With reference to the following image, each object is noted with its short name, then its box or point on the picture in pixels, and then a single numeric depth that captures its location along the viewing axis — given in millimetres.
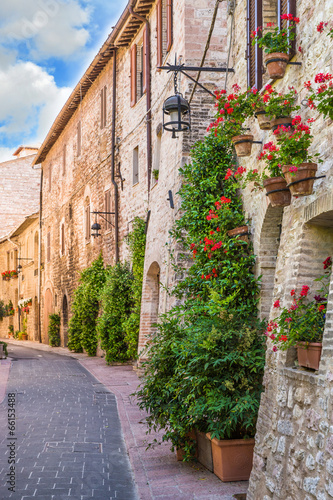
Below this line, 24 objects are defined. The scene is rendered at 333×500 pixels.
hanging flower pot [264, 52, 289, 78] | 5281
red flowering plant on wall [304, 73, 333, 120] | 4223
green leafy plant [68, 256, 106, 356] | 17266
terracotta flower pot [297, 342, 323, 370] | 4145
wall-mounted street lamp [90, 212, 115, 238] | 16458
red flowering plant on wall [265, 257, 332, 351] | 4371
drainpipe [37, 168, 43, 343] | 27547
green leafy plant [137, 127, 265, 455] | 5238
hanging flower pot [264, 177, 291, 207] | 5141
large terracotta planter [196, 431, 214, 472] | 5422
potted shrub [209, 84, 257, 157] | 5988
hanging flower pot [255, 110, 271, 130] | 5566
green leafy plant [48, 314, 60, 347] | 23531
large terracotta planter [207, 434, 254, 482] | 5117
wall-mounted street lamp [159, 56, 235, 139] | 8008
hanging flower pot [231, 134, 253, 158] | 6430
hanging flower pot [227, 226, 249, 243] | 6832
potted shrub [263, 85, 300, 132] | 5246
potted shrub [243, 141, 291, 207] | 5137
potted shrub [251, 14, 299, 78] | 5273
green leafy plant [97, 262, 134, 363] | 14492
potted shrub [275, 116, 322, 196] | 4590
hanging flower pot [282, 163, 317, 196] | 4578
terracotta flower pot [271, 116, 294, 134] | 5270
